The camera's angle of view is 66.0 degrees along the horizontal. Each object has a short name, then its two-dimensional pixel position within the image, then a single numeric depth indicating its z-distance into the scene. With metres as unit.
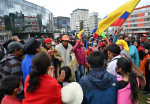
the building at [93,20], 122.94
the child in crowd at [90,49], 5.79
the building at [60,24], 120.34
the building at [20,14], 36.33
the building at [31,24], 43.67
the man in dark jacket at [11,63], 2.05
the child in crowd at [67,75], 2.09
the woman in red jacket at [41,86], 1.30
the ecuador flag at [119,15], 3.36
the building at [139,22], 60.62
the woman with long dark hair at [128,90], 1.58
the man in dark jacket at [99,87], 1.55
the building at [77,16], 144.75
